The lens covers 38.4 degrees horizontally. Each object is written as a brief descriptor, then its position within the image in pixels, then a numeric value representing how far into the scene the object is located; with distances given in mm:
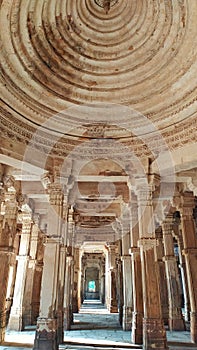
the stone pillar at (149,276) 7309
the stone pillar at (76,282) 19328
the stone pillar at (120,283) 14703
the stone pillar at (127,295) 11797
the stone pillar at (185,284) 13219
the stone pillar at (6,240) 9641
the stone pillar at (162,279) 13977
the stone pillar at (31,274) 13277
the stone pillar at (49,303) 7332
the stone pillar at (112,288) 20169
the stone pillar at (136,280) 8773
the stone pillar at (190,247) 9969
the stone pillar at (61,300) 9125
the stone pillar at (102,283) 31630
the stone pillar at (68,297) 12544
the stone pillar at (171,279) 11914
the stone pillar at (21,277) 11938
